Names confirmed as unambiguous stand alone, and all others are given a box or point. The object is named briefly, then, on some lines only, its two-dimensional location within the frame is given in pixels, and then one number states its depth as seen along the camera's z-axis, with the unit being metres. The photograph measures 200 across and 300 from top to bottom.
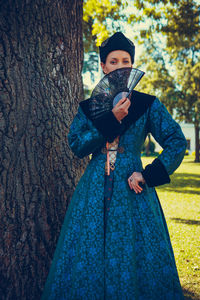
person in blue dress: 1.62
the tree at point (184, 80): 18.98
